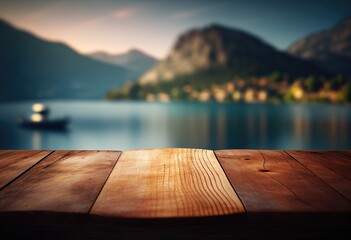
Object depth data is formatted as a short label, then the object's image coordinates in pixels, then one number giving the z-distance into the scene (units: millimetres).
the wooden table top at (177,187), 1022
